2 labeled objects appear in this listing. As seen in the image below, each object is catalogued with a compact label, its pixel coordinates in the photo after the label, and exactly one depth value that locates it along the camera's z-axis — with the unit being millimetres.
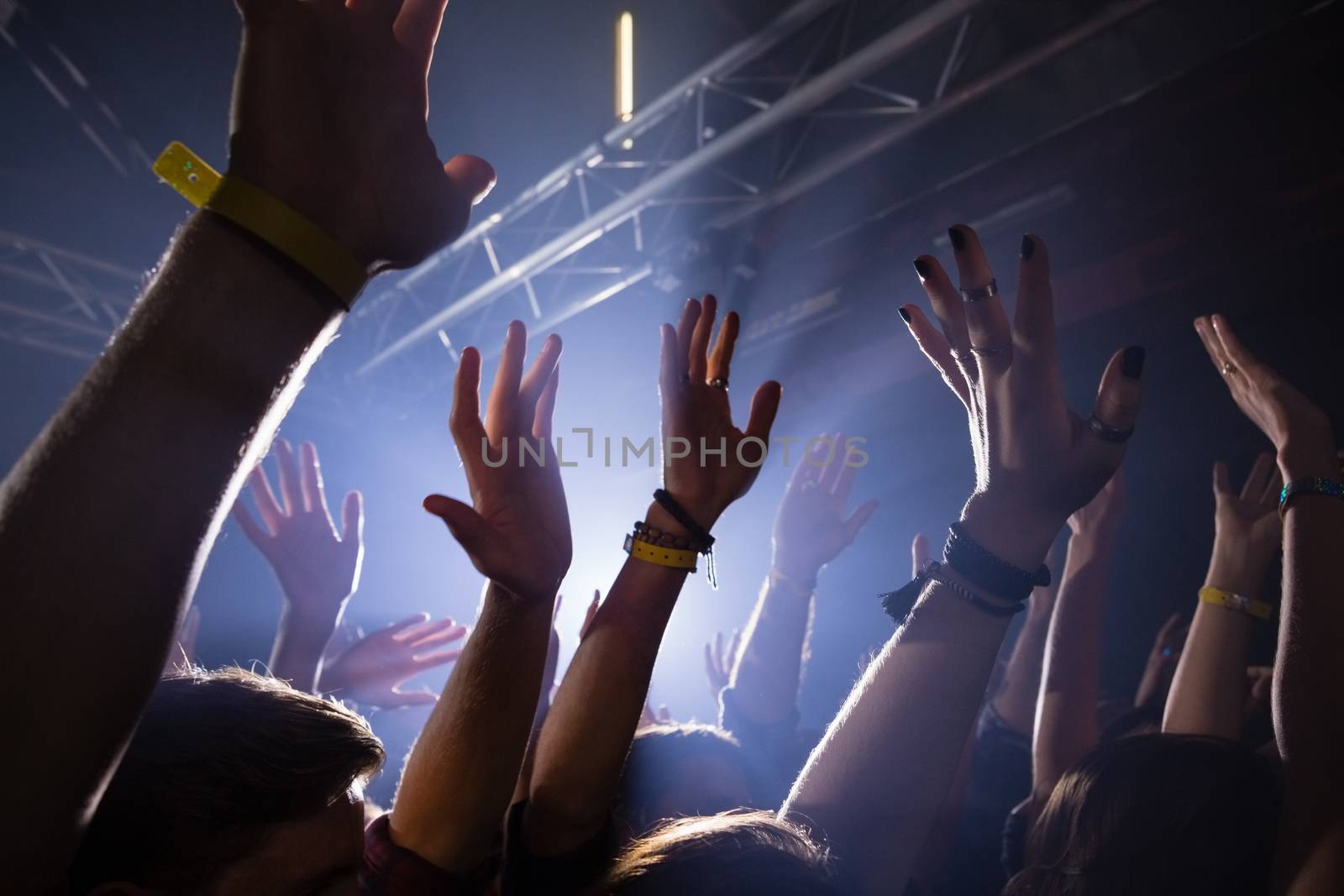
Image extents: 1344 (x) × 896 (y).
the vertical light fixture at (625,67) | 3836
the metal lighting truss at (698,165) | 3336
